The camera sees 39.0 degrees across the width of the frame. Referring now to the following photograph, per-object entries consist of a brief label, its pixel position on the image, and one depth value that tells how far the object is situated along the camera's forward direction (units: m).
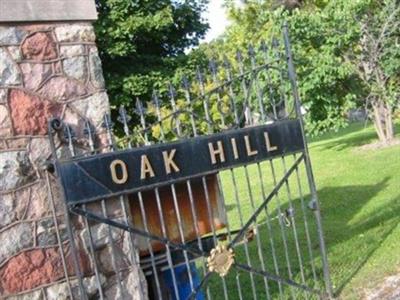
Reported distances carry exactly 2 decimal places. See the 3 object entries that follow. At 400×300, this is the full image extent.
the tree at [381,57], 15.05
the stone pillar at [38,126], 3.55
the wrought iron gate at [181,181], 3.62
